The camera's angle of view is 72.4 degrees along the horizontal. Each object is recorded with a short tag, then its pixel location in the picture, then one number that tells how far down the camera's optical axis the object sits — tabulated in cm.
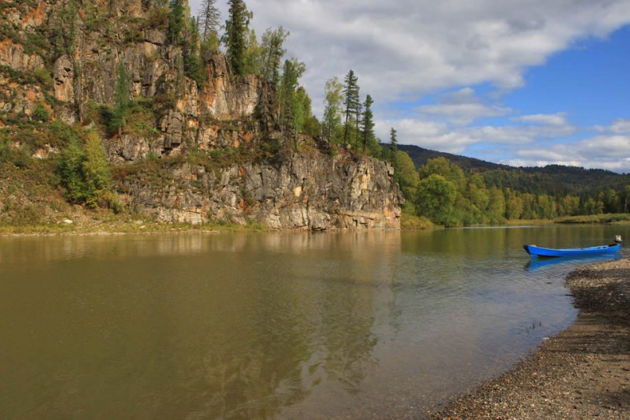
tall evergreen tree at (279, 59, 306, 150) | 9698
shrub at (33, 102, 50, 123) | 7500
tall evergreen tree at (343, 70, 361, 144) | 10738
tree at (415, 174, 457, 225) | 12781
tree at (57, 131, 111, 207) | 6819
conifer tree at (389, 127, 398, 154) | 12525
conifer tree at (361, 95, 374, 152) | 11064
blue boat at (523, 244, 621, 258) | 4609
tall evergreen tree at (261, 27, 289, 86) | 10506
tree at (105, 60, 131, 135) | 7900
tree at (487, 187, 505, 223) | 16458
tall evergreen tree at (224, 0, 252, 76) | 9688
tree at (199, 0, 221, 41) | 10319
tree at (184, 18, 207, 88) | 8869
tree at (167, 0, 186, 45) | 9219
